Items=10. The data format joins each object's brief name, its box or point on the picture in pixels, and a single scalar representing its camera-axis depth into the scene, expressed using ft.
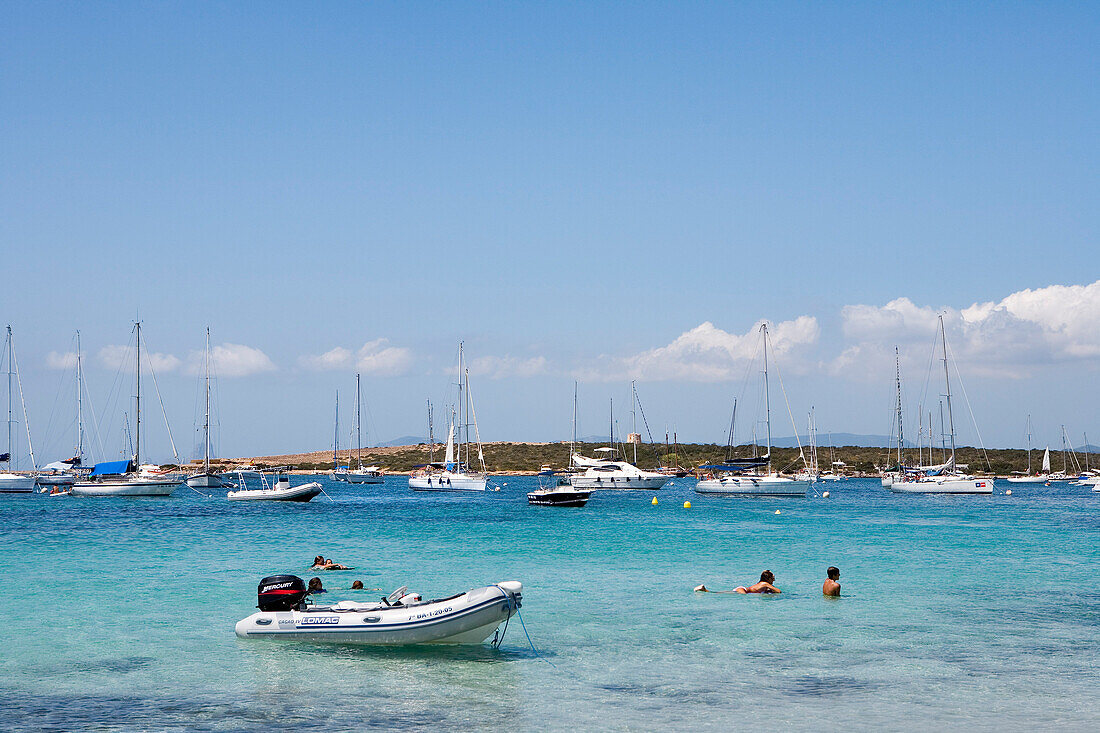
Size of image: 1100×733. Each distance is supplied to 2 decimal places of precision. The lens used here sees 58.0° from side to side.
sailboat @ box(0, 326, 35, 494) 270.46
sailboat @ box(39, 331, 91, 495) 288.80
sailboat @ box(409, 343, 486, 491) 299.58
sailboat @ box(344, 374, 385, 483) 391.24
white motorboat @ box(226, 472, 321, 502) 252.01
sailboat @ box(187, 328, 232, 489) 305.08
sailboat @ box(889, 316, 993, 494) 279.49
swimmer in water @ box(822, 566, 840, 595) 84.17
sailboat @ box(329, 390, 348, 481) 430.94
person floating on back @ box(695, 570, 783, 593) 85.71
